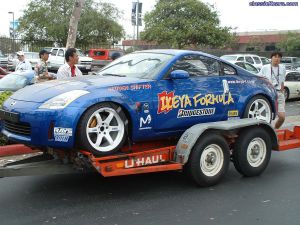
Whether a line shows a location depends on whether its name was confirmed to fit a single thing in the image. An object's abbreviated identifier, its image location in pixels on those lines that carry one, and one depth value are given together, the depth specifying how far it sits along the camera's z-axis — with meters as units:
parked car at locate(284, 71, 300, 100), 17.36
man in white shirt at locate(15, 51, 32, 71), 11.77
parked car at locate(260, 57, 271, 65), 29.50
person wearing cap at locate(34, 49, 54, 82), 10.08
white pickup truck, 27.72
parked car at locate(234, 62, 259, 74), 19.51
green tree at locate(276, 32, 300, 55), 46.09
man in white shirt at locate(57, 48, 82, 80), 7.66
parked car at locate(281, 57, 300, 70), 36.85
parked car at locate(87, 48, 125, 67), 29.30
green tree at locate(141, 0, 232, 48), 34.06
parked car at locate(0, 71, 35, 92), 10.73
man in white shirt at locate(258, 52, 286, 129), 9.10
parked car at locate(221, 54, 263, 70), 25.60
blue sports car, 5.04
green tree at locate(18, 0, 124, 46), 36.59
